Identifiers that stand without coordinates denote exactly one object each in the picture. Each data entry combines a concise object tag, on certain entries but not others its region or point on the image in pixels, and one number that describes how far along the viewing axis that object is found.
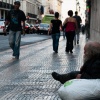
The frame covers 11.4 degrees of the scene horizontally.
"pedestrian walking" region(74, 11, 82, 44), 25.95
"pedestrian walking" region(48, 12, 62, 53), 19.58
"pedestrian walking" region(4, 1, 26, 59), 15.27
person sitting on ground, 6.38
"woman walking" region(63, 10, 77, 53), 19.31
